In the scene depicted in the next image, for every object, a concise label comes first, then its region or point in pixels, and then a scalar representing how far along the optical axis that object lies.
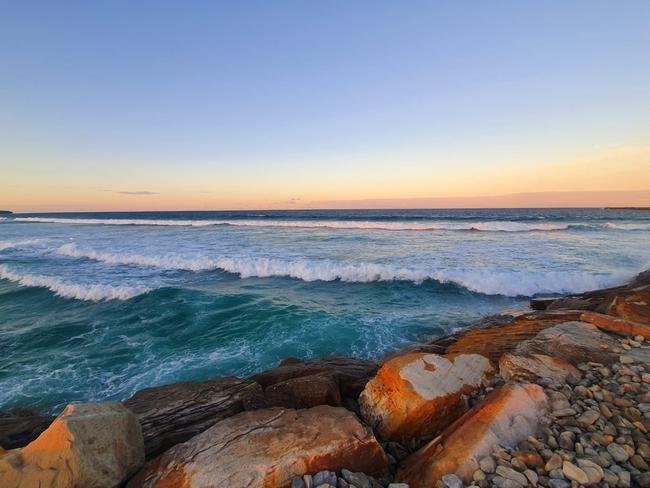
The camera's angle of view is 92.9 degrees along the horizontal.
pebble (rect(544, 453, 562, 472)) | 2.30
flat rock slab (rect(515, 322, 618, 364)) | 3.79
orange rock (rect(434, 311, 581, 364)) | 4.39
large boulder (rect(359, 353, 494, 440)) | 3.24
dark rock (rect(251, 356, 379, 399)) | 4.23
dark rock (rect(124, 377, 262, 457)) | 3.31
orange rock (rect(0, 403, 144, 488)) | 2.47
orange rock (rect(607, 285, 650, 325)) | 4.70
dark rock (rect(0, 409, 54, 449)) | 3.56
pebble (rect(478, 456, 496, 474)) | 2.38
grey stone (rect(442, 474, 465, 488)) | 2.30
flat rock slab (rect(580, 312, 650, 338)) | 4.20
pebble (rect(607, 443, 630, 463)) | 2.34
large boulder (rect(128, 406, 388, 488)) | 2.53
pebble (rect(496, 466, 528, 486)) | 2.23
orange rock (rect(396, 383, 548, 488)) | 2.49
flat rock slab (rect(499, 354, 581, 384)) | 3.39
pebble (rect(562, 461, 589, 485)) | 2.18
